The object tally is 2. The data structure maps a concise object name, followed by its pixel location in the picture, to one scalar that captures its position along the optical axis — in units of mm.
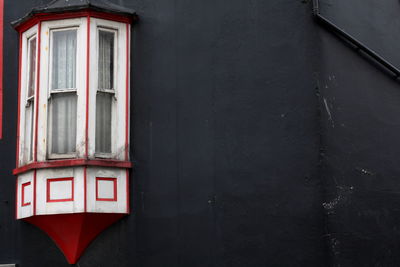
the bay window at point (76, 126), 10469
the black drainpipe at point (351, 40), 10242
